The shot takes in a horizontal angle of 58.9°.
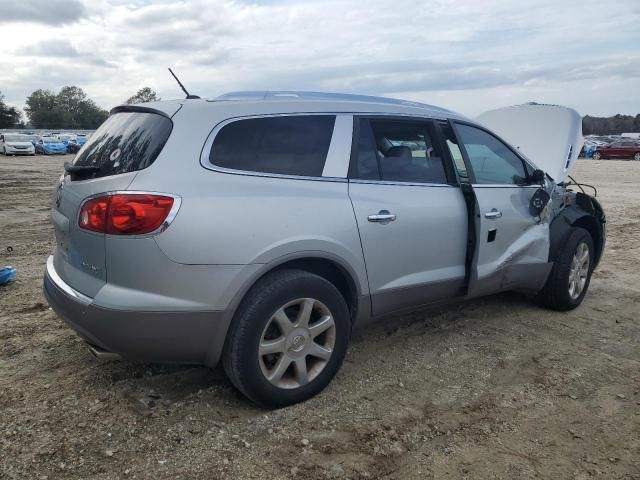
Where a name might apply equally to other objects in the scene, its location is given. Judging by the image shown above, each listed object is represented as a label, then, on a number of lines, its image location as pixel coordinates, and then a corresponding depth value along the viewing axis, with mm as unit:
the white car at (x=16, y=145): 37312
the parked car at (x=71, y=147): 43716
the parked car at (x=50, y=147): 41438
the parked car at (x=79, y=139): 45781
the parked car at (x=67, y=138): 44638
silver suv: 2764
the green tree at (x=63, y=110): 106500
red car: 38656
